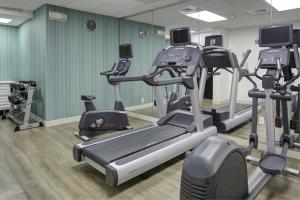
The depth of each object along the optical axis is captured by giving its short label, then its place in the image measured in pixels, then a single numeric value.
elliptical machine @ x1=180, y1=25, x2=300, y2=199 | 1.36
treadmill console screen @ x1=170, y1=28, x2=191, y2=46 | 3.25
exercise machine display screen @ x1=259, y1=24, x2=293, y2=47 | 2.60
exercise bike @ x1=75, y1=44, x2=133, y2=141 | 3.87
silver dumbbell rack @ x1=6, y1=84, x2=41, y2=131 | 4.59
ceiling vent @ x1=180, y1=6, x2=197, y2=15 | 4.29
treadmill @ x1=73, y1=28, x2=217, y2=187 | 2.40
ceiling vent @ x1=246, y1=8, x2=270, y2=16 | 3.40
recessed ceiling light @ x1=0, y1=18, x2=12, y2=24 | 5.50
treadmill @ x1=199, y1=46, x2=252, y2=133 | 3.58
